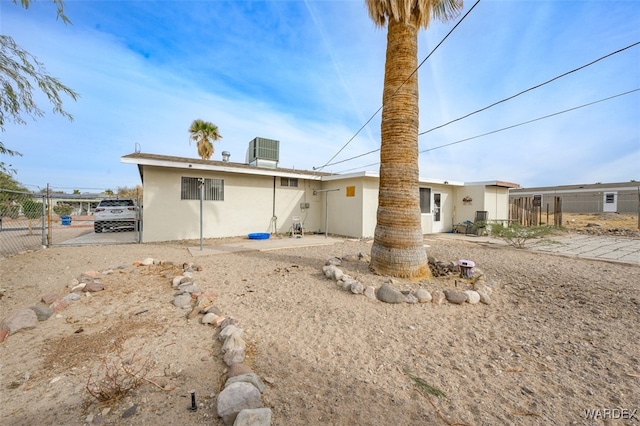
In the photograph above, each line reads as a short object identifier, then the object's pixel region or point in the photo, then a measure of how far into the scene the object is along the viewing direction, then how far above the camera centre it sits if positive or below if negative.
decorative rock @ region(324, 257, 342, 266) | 6.00 -1.19
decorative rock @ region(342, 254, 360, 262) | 6.61 -1.21
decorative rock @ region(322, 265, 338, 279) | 5.13 -1.22
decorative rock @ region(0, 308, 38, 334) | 2.91 -1.32
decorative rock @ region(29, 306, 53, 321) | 3.25 -1.33
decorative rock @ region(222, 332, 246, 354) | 2.52 -1.34
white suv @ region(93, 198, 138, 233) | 11.21 -0.17
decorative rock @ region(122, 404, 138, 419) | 1.77 -1.42
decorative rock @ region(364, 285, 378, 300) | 4.19 -1.34
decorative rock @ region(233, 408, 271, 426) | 1.63 -1.34
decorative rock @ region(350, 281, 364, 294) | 4.34 -1.30
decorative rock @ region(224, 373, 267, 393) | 2.01 -1.35
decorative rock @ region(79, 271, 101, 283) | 4.75 -1.27
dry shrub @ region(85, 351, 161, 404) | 1.92 -1.40
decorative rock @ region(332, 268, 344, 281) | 4.92 -1.23
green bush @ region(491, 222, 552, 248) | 8.46 -0.66
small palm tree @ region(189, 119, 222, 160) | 18.42 +5.55
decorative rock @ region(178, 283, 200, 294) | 4.20 -1.30
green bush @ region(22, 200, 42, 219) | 8.91 -0.02
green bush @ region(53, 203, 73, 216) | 22.58 -0.03
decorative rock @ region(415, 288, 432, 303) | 4.04 -1.33
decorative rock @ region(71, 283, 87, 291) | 4.26 -1.30
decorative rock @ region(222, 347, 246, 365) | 2.35 -1.37
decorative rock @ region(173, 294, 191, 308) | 3.77 -1.36
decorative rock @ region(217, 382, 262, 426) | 1.73 -1.34
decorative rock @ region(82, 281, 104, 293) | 4.22 -1.29
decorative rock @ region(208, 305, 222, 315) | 3.41 -1.34
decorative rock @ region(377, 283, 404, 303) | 4.02 -1.33
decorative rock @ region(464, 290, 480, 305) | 4.08 -1.35
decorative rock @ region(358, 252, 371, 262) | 6.56 -1.18
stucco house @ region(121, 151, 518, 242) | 9.59 +0.56
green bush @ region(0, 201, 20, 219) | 6.70 -0.02
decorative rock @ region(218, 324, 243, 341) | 2.74 -1.33
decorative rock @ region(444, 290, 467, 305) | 4.03 -1.34
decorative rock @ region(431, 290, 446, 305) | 4.04 -1.36
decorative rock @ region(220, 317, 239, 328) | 3.09 -1.36
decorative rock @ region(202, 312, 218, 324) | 3.21 -1.37
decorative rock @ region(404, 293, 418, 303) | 4.02 -1.37
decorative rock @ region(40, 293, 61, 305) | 3.75 -1.32
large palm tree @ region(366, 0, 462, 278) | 4.91 +1.27
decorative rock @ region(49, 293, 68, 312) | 3.52 -1.34
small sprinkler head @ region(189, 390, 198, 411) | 1.82 -1.39
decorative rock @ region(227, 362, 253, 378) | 2.14 -1.36
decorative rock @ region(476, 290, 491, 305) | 4.11 -1.38
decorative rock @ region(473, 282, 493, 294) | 4.39 -1.32
